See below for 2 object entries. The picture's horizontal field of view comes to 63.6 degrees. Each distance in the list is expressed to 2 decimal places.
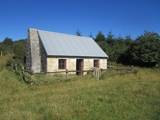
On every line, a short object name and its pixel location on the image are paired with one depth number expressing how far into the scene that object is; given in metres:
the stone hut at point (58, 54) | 13.94
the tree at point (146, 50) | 19.38
